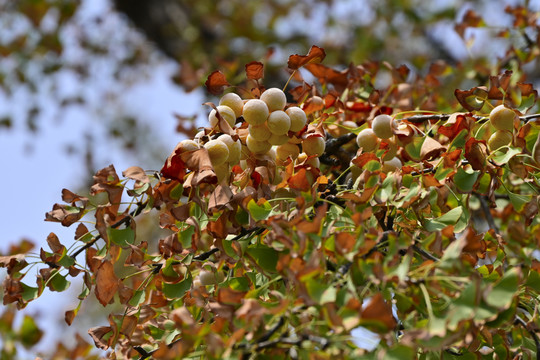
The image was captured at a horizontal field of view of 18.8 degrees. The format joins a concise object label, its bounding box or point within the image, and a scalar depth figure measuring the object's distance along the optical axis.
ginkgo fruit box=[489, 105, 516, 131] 1.67
